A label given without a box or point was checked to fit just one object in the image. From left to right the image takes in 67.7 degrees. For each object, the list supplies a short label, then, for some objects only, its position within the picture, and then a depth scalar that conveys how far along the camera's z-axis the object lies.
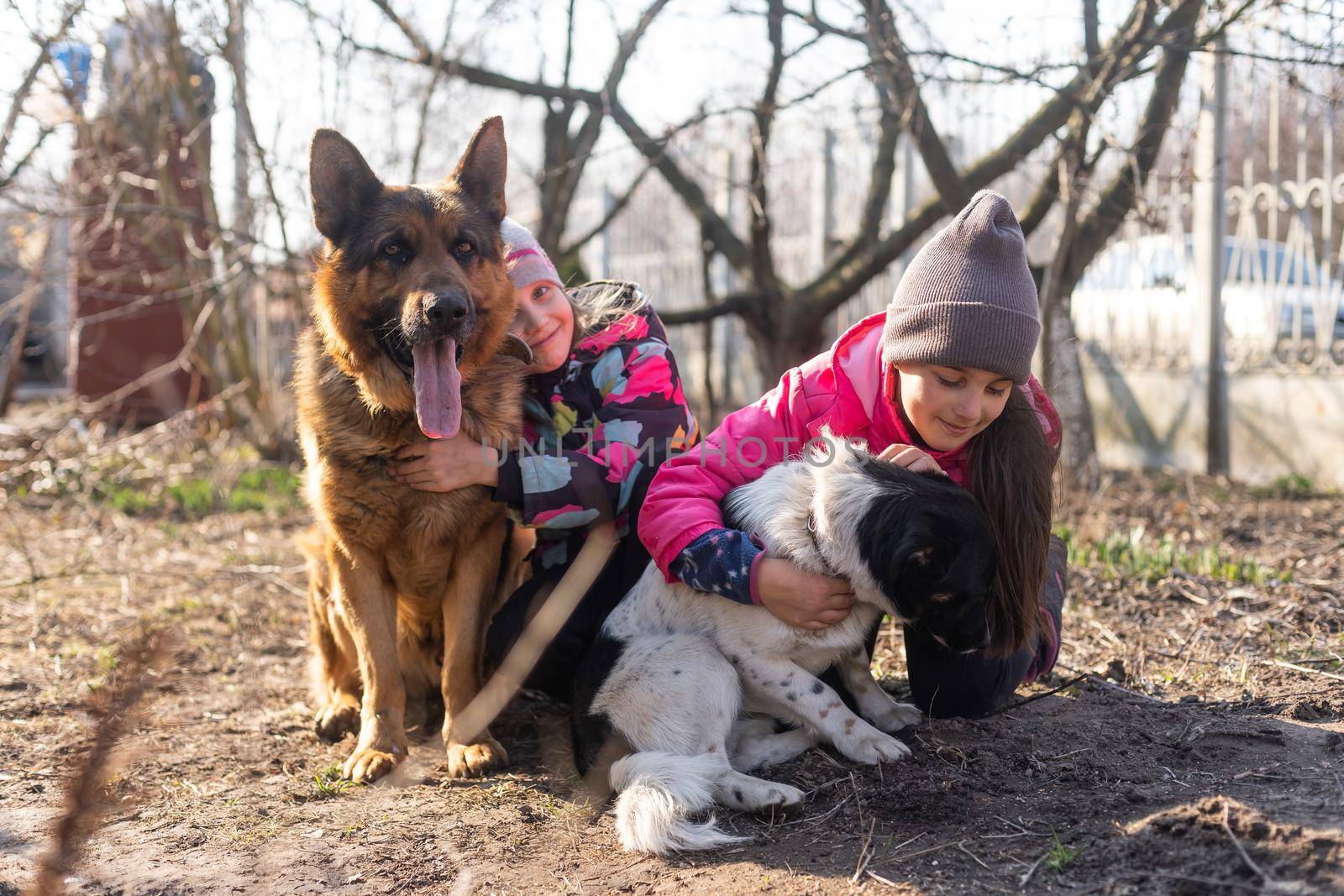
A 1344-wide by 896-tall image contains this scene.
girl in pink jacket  2.69
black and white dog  2.53
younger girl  3.23
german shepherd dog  3.17
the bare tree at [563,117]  6.06
